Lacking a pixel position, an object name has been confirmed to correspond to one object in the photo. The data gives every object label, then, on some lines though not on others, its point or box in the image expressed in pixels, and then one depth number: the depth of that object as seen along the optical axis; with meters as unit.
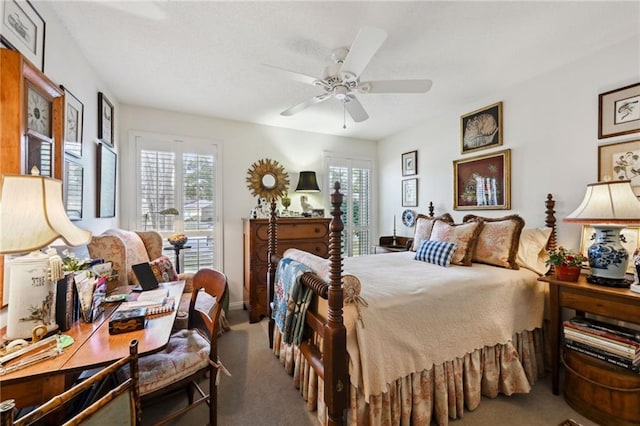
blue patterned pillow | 2.40
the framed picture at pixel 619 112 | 2.00
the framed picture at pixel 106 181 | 2.52
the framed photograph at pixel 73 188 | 1.91
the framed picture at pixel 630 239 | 1.95
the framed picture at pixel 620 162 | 1.98
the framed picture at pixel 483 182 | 2.85
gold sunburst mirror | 3.84
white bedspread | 1.46
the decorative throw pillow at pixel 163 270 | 2.50
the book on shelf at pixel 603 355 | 1.61
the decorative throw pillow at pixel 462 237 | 2.41
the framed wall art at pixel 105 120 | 2.52
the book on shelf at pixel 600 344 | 1.61
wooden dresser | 3.28
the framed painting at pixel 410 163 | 4.00
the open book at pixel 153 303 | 1.46
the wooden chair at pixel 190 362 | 1.39
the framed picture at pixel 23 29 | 1.31
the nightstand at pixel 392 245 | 3.79
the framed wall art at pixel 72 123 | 1.89
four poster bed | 1.43
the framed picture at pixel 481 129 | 2.91
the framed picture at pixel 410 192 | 4.02
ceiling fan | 1.69
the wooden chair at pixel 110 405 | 0.71
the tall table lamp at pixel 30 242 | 1.03
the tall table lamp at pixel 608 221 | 1.70
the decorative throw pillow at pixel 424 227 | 3.04
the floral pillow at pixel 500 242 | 2.30
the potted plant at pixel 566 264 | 1.91
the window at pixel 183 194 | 3.30
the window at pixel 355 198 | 4.49
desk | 0.91
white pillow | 2.28
